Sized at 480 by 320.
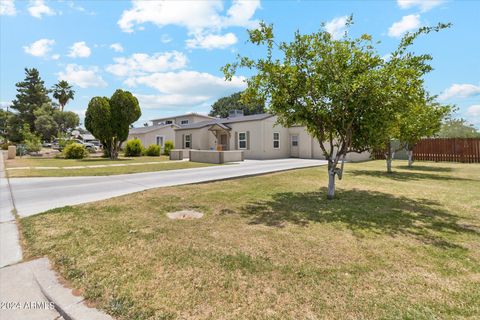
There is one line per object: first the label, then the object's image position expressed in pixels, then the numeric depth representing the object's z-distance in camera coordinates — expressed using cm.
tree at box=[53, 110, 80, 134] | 4794
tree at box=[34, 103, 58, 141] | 4488
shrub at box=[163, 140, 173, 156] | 2890
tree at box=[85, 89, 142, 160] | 2233
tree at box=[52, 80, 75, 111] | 5788
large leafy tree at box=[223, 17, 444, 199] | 566
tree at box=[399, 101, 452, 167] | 1173
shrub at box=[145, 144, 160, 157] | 2788
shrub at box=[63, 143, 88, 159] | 2427
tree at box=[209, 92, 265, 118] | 6150
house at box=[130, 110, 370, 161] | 2241
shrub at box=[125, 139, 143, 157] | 2764
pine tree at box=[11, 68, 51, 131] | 4947
